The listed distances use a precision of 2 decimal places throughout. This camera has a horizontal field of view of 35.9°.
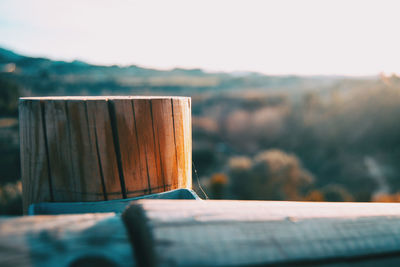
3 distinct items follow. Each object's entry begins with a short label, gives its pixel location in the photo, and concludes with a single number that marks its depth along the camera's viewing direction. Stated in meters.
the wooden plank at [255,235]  0.29
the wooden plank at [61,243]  0.27
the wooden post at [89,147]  0.41
